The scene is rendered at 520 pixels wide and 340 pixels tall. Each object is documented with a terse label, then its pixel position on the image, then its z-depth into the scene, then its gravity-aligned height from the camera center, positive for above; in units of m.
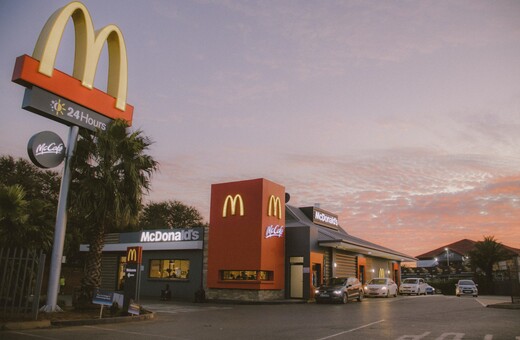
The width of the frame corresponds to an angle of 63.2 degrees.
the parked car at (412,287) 36.94 -0.92
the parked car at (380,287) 31.09 -0.88
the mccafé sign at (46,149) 14.31 +3.97
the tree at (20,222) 14.34 +1.50
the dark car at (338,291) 23.77 -0.93
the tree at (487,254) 47.47 +2.67
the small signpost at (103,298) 13.98 -0.99
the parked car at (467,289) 35.09 -0.91
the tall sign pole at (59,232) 14.88 +1.22
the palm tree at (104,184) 15.93 +3.14
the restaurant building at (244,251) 24.91 +1.27
